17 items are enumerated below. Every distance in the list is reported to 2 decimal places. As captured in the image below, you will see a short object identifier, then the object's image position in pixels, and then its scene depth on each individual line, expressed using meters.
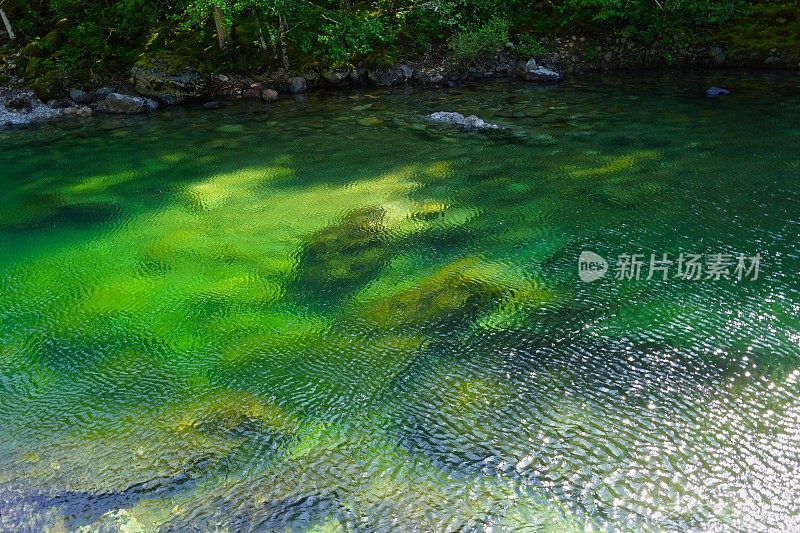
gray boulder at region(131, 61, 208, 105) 12.60
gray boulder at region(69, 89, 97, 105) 12.83
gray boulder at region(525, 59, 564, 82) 12.88
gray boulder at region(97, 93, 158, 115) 12.27
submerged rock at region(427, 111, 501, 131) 9.62
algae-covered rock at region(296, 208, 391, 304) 5.14
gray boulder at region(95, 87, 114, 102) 12.90
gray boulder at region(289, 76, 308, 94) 13.22
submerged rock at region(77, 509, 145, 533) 2.96
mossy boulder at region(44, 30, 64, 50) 13.74
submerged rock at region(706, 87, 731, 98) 10.55
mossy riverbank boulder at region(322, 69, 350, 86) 13.30
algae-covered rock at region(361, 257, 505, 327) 4.52
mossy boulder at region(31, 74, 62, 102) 12.70
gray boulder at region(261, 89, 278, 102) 12.69
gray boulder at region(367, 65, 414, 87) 13.37
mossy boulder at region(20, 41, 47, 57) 13.65
